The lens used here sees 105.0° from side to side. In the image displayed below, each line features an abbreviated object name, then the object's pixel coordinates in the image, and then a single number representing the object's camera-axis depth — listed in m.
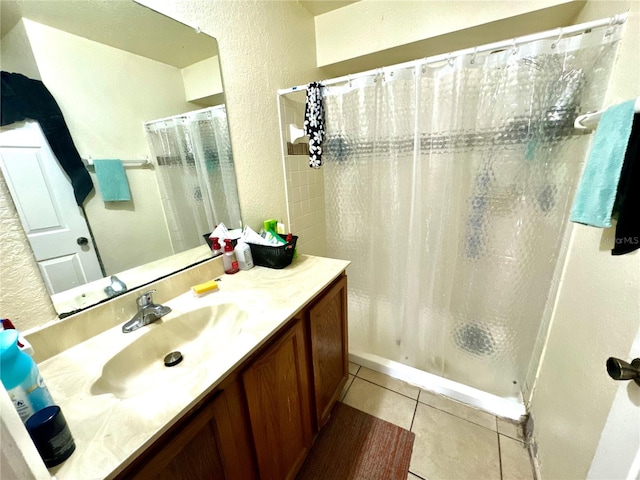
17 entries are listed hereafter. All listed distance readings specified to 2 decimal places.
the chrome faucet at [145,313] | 0.84
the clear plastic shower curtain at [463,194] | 1.00
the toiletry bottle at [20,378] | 0.42
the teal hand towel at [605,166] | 0.64
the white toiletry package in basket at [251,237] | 1.26
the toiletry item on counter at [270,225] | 1.39
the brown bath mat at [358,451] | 1.15
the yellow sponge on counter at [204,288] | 1.01
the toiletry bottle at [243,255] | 1.23
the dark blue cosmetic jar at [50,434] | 0.41
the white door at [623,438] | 0.44
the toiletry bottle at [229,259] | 1.20
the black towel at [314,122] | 1.36
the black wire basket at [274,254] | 1.21
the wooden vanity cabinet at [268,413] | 0.56
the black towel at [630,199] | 0.62
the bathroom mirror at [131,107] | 0.72
